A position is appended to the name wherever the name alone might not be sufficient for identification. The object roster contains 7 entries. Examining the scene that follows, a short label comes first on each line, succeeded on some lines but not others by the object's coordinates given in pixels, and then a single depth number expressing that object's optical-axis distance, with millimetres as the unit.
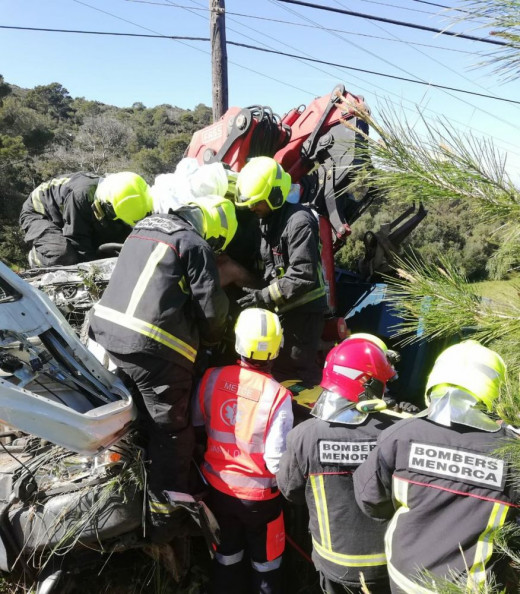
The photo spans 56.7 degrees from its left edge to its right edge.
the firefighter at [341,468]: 2229
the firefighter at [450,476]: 1685
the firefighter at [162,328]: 2547
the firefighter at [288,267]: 3611
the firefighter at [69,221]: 4383
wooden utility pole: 7902
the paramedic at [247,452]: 2562
